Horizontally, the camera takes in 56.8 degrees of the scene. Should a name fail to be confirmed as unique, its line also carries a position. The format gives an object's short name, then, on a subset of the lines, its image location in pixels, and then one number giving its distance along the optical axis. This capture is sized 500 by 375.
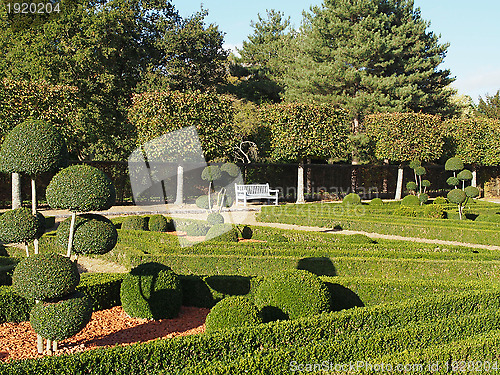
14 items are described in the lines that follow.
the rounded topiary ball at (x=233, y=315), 4.90
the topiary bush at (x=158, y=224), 12.36
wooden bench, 19.52
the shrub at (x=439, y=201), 19.26
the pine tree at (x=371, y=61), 27.38
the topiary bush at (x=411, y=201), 18.52
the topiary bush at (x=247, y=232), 11.56
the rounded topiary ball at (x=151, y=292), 6.01
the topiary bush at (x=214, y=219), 11.95
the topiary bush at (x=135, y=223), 12.41
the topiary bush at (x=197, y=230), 11.59
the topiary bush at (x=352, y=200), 18.31
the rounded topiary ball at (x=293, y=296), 5.32
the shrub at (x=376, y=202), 18.45
